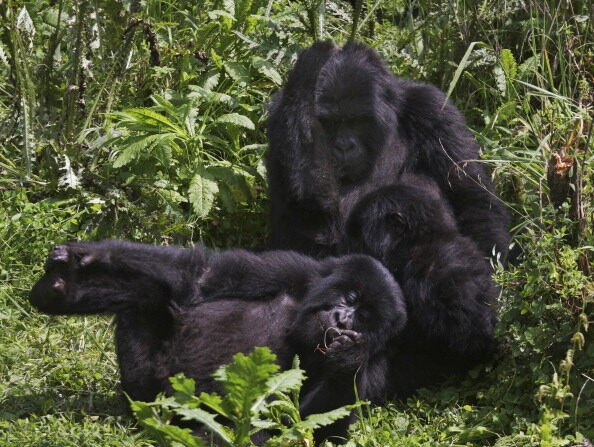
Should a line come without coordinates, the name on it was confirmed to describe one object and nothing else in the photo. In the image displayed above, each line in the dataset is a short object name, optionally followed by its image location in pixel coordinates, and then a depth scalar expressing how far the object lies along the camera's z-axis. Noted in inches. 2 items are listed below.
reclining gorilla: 346.9
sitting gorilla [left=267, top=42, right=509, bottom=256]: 446.0
